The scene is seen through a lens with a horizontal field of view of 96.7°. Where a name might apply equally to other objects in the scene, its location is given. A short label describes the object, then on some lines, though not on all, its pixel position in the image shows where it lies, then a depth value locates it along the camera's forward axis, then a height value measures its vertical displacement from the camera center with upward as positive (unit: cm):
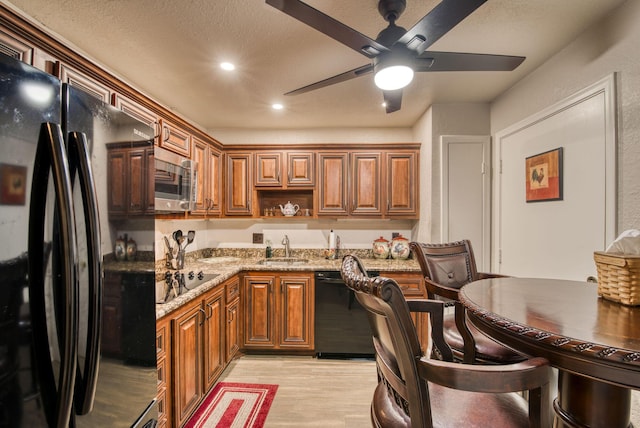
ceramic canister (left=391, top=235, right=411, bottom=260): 333 -39
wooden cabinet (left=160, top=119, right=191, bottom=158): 221 +63
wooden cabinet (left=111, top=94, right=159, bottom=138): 174 +70
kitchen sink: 320 -55
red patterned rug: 198 -144
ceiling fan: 113 +80
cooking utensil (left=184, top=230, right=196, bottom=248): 269 -21
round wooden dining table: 79 -37
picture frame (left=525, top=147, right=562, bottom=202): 195 +30
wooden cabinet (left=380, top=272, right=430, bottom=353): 278 -67
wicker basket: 105 -23
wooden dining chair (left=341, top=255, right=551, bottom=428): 83 -50
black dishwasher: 281 -106
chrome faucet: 351 -41
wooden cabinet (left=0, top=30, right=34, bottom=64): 111 +68
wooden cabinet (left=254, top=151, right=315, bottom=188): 332 +55
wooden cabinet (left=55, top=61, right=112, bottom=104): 137 +70
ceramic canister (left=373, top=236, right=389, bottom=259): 333 -39
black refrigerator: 71 -11
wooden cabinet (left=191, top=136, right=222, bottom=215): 271 +39
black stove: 193 -52
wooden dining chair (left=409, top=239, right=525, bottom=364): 143 -45
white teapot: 342 +6
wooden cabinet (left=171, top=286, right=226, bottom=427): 178 -98
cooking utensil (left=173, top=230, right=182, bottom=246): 256 -20
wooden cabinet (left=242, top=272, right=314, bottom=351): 286 -97
